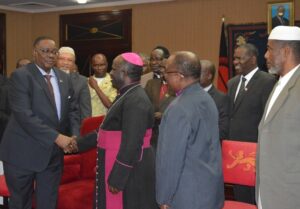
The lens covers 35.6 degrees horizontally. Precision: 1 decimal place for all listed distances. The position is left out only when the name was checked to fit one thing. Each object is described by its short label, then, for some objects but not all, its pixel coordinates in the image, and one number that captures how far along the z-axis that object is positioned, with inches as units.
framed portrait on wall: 287.1
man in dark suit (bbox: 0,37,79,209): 133.0
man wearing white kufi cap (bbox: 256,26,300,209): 90.4
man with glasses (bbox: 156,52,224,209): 97.7
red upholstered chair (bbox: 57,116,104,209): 147.3
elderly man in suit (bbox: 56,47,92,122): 185.5
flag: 318.7
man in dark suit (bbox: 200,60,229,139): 163.6
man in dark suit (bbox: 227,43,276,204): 165.2
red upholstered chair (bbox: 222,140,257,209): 141.4
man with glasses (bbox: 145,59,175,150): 171.0
